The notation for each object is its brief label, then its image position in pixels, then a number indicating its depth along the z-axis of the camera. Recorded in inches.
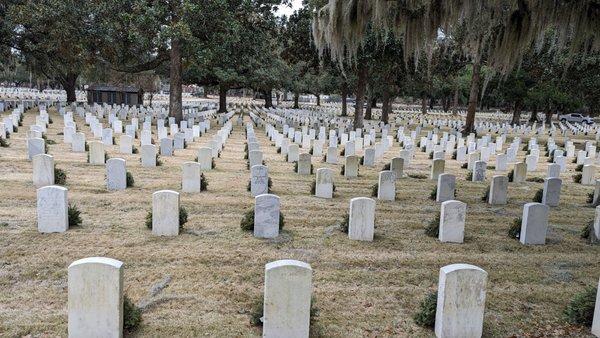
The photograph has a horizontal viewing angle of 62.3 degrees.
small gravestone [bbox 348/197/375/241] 270.4
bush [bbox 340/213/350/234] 284.8
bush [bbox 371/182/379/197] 384.2
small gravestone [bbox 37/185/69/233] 253.6
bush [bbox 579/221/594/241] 288.0
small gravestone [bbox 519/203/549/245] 273.9
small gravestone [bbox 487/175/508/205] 371.2
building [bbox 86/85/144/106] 1412.4
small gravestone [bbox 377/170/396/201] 370.6
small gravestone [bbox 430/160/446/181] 478.0
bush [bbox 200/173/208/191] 375.1
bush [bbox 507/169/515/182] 485.1
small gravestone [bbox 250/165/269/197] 366.3
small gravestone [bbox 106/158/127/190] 350.9
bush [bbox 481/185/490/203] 383.6
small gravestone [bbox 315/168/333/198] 366.9
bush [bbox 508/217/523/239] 288.4
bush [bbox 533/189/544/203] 383.2
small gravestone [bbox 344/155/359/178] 467.5
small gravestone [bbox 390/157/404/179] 472.7
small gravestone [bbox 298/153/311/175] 468.1
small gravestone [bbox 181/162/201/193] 362.6
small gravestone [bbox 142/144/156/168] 462.9
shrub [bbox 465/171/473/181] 476.5
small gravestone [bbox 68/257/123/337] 151.3
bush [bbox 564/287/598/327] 180.1
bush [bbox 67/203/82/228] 267.9
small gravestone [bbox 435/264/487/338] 164.2
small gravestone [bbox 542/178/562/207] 371.2
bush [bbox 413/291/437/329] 177.3
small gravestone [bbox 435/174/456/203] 371.6
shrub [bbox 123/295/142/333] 164.6
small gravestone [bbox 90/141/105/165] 457.1
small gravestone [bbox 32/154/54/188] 351.3
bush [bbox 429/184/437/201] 387.1
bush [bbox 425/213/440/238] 285.8
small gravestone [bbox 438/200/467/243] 273.1
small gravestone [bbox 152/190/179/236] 261.7
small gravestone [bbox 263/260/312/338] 157.8
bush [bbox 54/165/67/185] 359.9
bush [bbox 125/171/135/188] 366.9
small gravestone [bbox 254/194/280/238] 267.9
